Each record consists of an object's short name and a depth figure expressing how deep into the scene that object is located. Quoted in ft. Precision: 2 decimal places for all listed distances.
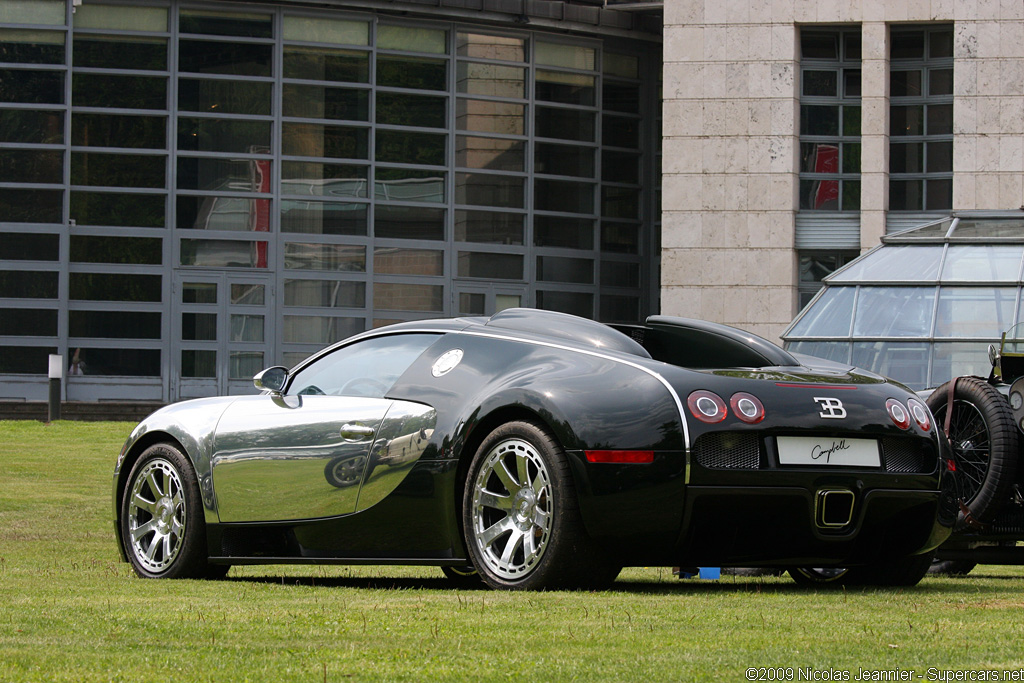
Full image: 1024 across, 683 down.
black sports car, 40.40
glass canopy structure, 152.76
